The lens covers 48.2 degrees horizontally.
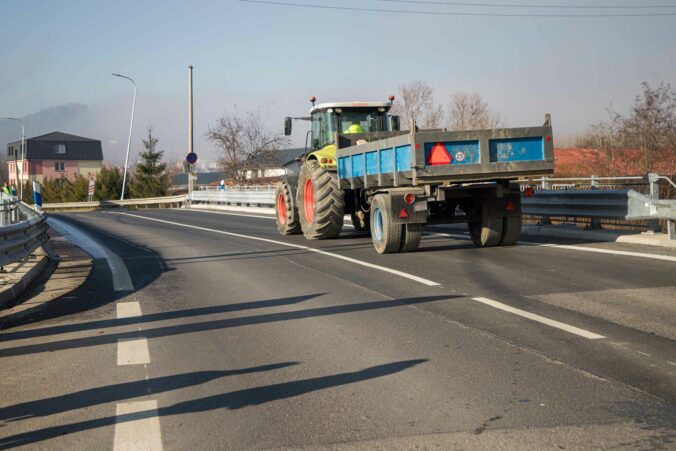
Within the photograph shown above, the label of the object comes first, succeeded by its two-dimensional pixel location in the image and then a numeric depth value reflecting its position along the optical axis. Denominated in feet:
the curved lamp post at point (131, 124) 190.93
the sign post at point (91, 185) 202.34
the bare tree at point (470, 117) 173.27
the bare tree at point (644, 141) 83.56
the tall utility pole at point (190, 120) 147.23
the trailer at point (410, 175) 37.24
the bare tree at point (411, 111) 172.45
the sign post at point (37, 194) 94.79
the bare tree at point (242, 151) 211.41
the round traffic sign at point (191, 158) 138.51
